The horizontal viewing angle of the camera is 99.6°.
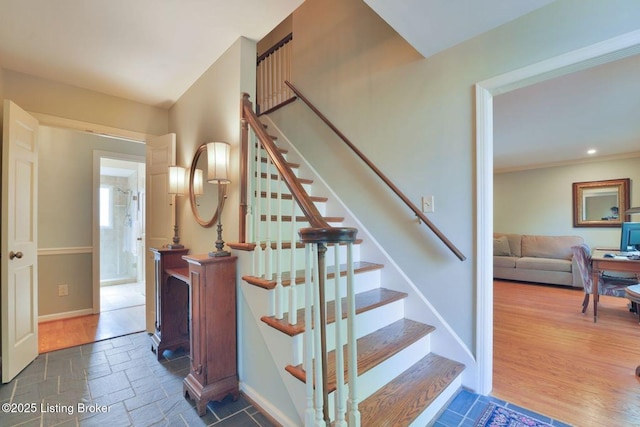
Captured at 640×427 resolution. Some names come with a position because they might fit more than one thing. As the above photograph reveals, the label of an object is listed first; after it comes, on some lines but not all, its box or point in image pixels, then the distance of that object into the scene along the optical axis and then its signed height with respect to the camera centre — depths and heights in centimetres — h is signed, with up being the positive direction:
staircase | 140 -77
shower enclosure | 529 -13
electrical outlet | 356 -98
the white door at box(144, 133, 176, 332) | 298 +14
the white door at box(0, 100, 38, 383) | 213 -21
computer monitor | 326 -28
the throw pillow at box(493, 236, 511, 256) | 582 -70
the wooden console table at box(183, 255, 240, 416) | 180 -79
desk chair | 338 -84
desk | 309 -61
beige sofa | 495 -88
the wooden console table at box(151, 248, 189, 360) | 249 -83
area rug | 156 -121
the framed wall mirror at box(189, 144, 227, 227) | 246 +23
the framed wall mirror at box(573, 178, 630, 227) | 520 +24
